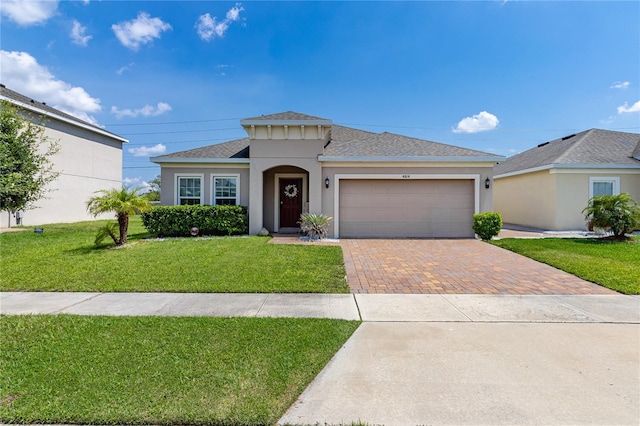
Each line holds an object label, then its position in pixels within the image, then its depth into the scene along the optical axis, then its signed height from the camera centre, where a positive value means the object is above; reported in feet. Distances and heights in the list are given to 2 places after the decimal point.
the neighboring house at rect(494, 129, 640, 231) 45.75 +5.79
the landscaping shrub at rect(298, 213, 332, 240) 37.37 -1.65
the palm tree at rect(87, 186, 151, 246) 29.50 +0.68
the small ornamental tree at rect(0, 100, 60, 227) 35.58 +6.94
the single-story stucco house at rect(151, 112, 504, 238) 39.65 +4.66
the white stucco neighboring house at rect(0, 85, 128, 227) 55.21 +10.65
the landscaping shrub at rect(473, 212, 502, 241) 37.17 -1.53
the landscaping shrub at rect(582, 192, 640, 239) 33.65 -0.18
